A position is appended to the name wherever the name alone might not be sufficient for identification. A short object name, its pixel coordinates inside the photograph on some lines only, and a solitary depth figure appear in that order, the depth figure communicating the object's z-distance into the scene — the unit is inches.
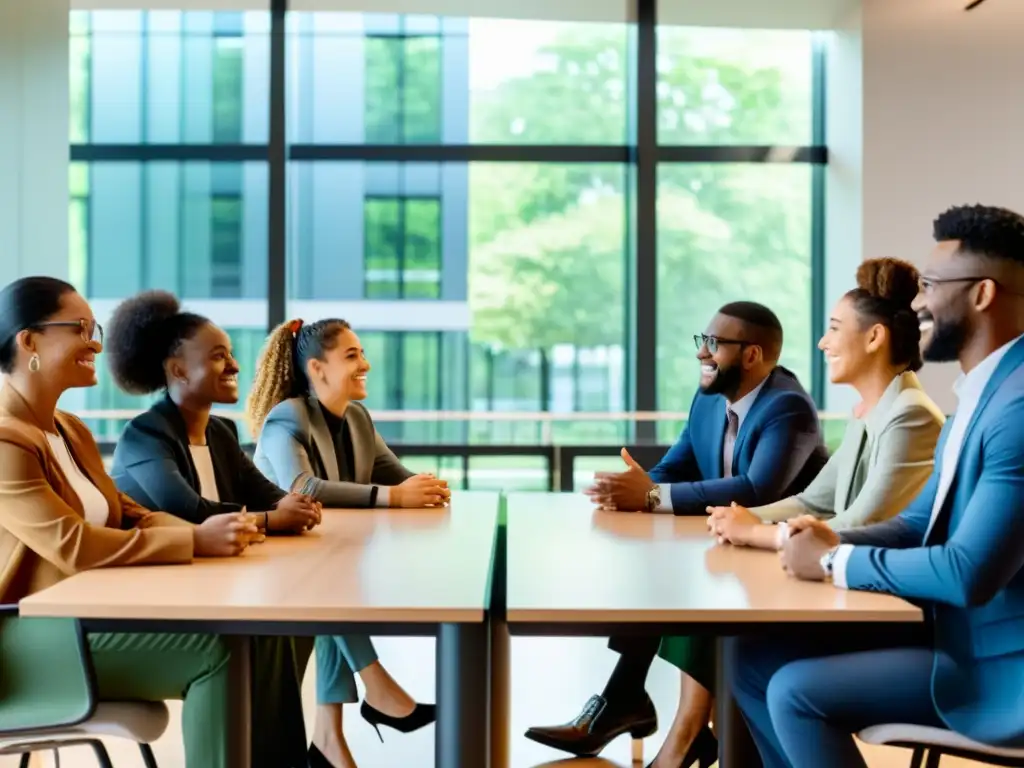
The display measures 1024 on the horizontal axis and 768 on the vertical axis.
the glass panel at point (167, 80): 283.6
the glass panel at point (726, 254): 290.4
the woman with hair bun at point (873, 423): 97.7
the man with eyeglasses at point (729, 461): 122.0
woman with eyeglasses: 83.2
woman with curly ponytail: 119.6
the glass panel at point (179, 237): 285.0
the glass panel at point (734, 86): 288.7
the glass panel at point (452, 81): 286.7
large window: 284.4
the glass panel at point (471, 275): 288.8
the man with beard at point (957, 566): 73.2
